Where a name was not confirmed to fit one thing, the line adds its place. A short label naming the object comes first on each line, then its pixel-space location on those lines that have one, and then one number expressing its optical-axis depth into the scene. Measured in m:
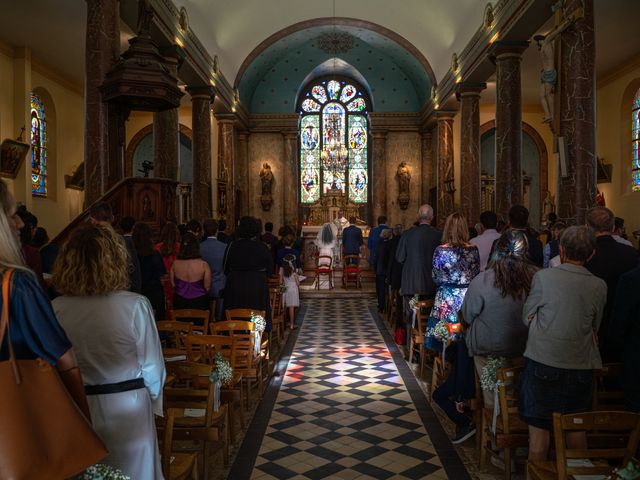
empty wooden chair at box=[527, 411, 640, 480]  2.98
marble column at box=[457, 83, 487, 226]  16.09
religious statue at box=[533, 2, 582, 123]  9.05
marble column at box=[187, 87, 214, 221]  16.34
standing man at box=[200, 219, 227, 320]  7.60
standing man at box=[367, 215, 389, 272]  13.42
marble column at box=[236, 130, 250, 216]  24.28
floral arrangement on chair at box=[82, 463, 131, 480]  2.37
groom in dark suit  16.22
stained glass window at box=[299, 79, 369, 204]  26.28
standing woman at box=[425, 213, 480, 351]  6.05
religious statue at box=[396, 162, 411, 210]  24.52
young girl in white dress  10.83
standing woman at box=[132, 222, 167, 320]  6.09
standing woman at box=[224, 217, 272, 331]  6.97
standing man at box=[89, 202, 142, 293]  5.12
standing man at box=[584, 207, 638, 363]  4.73
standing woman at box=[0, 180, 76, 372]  2.04
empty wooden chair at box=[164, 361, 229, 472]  4.05
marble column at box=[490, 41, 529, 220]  12.41
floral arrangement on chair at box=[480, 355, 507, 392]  4.31
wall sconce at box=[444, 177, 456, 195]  19.97
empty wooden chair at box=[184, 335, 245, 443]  4.87
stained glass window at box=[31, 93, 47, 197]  16.19
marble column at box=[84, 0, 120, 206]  8.76
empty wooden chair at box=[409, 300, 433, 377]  7.32
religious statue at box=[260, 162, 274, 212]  24.75
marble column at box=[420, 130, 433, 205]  24.59
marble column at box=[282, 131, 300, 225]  24.84
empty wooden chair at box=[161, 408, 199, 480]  3.31
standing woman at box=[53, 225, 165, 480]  2.88
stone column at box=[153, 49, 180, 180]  13.20
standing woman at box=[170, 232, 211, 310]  6.68
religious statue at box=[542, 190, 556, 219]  21.36
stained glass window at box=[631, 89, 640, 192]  17.08
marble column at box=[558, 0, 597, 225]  8.41
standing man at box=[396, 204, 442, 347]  7.80
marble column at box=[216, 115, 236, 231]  21.25
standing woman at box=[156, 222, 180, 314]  7.18
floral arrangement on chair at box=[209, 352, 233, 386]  4.30
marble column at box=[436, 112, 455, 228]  20.70
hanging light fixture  22.77
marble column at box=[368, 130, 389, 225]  24.77
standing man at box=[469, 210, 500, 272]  7.23
